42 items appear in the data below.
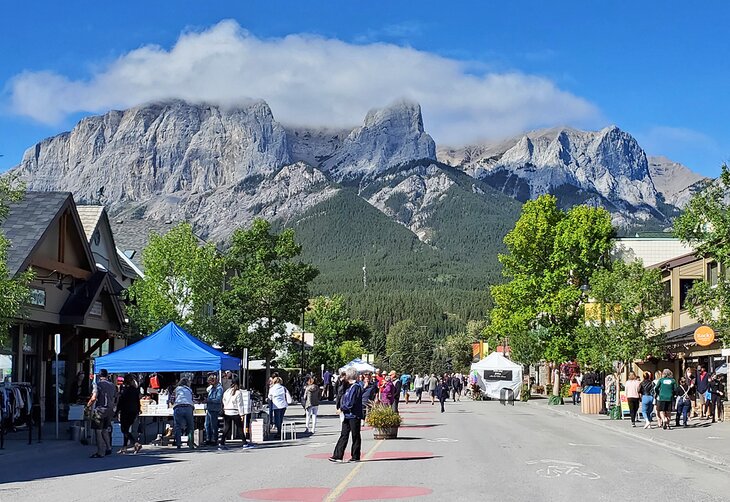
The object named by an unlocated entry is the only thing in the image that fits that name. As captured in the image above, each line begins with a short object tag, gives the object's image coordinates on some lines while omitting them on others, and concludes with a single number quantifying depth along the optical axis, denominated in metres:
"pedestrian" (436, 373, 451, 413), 47.77
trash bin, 43.03
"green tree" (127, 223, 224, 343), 44.36
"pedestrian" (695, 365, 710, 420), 35.34
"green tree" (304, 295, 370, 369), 92.94
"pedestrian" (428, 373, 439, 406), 55.34
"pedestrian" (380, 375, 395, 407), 31.83
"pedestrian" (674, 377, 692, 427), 32.78
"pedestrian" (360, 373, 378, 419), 26.16
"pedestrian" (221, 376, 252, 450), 26.58
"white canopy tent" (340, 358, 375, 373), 67.39
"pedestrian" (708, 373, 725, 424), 34.88
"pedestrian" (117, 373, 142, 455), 24.34
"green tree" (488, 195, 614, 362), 58.81
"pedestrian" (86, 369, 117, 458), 22.28
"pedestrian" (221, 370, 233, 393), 30.67
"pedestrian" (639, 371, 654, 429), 32.28
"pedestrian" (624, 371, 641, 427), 33.75
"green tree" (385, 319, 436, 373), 170.62
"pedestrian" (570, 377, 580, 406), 54.72
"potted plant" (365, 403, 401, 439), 26.23
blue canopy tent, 27.36
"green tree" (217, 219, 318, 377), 55.09
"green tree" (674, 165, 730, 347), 25.45
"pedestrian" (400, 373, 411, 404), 70.11
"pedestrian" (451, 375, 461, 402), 69.44
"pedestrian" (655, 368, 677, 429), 31.30
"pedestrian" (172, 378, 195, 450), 24.44
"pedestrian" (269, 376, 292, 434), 28.14
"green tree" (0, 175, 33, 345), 23.91
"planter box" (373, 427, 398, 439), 26.56
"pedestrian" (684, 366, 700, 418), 38.18
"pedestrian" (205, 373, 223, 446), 25.64
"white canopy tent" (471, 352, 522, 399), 62.12
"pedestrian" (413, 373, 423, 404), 62.92
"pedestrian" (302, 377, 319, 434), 31.39
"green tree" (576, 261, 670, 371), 43.84
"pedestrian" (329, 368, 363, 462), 19.69
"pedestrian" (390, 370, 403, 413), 32.36
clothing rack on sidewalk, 25.35
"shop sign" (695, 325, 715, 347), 36.22
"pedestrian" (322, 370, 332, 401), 65.69
